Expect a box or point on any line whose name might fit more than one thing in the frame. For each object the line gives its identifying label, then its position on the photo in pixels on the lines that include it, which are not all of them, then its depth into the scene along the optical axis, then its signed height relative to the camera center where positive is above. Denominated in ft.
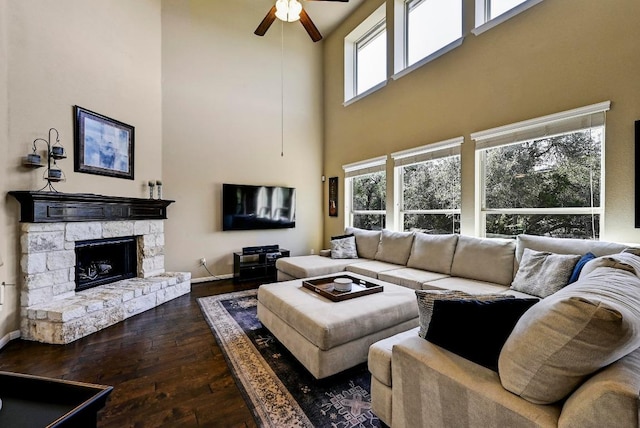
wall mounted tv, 16.30 +0.37
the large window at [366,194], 16.16 +1.14
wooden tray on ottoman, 7.77 -2.24
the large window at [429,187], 12.46 +1.19
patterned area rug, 5.48 -3.90
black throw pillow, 3.70 -1.52
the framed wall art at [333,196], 19.13 +1.10
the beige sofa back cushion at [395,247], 12.80 -1.60
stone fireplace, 8.71 -1.93
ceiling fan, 10.54 +7.61
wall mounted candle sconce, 8.85 +1.74
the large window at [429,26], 12.48 +8.76
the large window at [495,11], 9.85 +7.54
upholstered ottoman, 6.35 -2.68
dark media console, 15.93 -2.82
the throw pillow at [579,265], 6.82 -1.31
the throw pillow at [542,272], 7.30 -1.64
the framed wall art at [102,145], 10.53 +2.78
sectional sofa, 2.60 -1.74
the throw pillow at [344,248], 14.54 -1.81
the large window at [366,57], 16.47 +9.70
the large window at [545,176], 8.62 +1.25
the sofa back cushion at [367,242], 14.33 -1.53
